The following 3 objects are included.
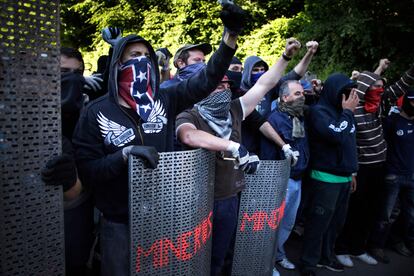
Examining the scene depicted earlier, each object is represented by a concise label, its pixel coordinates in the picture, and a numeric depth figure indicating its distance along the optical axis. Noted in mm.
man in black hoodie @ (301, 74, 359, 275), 3359
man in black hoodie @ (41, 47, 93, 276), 2035
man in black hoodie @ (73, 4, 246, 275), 1847
